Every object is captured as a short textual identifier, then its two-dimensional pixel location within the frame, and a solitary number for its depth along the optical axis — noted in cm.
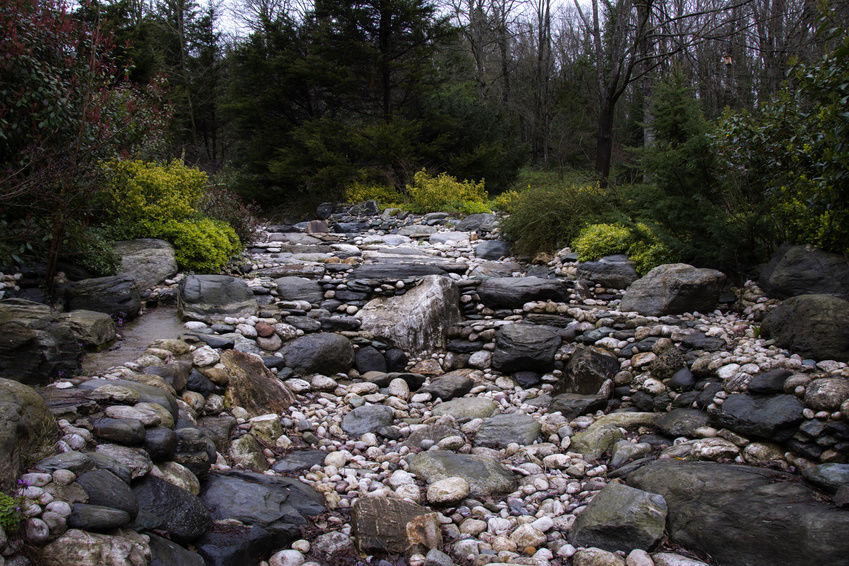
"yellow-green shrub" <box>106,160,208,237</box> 629
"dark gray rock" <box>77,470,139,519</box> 218
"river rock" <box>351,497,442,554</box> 280
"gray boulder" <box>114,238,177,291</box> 583
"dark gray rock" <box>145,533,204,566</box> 217
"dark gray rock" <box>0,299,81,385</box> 322
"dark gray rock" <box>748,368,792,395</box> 372
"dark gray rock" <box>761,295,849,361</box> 389
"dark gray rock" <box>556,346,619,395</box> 506
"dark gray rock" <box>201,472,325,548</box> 281
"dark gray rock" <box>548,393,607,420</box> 470
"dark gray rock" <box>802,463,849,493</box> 290
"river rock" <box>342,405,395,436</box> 446
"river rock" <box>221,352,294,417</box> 429
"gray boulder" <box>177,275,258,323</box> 545
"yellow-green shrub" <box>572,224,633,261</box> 688
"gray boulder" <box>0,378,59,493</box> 207
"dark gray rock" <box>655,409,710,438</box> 390
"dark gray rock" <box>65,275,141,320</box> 487
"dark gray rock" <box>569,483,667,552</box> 283
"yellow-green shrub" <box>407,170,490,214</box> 1185
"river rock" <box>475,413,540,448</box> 427
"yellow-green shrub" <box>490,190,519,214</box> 953
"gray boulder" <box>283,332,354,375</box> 529
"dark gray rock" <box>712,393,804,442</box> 344
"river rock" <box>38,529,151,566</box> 187
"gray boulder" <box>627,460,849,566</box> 255
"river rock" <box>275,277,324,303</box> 649
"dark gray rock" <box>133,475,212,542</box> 240
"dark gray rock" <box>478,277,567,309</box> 645
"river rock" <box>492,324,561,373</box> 563
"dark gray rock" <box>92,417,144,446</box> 268
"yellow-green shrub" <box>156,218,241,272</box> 644
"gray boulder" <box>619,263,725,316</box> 544
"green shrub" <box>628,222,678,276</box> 628
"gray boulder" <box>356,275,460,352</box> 609
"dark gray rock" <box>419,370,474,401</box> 532
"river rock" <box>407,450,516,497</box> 350
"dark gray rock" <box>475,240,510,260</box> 852
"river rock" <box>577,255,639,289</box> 645
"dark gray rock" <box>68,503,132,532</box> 200
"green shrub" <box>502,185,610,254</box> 802
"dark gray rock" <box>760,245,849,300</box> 460
